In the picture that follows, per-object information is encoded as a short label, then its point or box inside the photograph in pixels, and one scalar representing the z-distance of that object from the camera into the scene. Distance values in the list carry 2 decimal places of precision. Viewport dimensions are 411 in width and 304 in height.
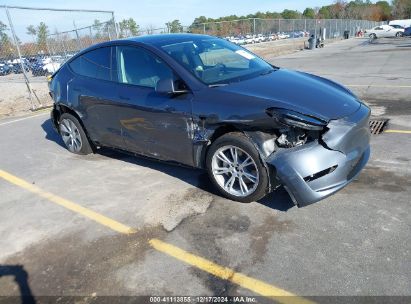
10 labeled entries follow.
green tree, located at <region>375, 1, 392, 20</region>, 106.39
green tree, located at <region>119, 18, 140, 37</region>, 19.30
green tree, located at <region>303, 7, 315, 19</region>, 117.19
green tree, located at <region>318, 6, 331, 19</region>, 108.74
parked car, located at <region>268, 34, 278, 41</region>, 36.01
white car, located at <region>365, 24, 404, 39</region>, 40.00
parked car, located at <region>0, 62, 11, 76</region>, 22.19
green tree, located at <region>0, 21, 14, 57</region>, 12.04
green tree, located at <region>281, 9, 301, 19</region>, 116.10
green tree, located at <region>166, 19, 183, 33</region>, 23.69
